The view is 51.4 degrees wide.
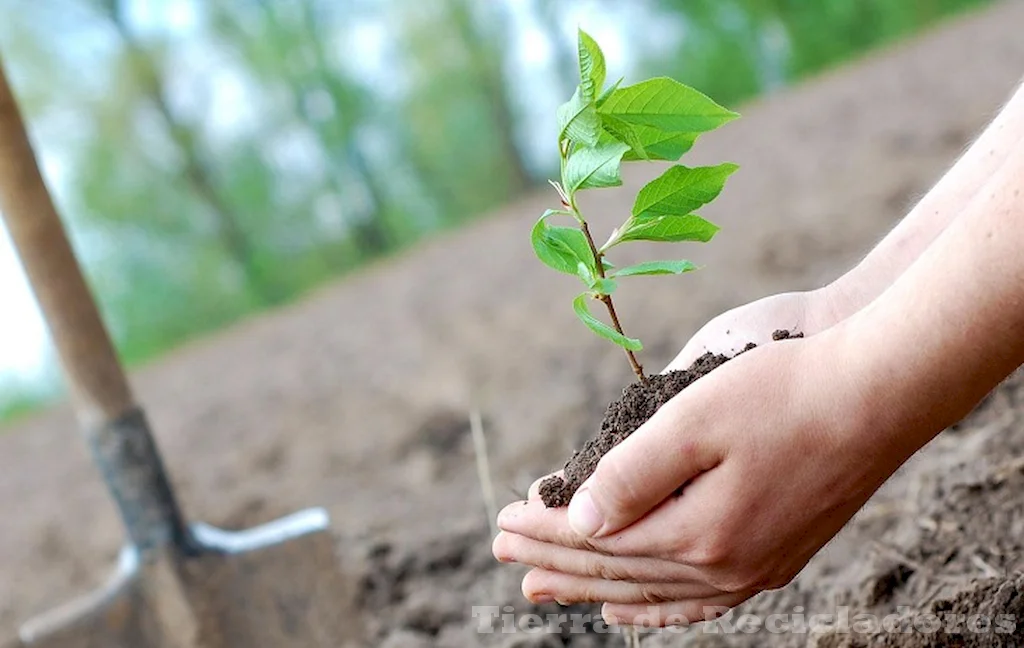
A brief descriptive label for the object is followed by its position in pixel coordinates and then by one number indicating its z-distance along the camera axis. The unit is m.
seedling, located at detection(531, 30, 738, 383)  0.78
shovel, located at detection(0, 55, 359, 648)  1.63
